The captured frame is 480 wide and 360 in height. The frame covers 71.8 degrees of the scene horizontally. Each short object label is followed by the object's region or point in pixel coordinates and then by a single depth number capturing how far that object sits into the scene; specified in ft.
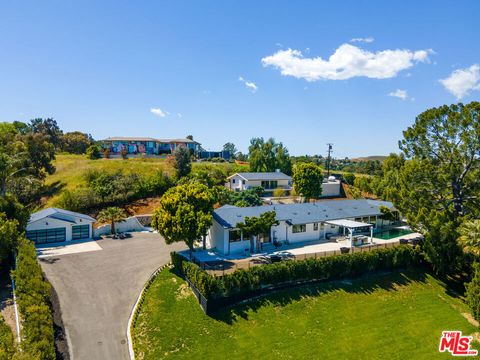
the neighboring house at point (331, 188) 236.43
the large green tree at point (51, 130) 296.30
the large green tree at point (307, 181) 197.77
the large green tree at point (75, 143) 323.98
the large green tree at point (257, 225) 109.70
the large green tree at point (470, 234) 94.89
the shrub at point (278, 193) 214.28
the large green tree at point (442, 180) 110.22
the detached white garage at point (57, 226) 129.80
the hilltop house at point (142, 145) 328.29
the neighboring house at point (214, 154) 350.43
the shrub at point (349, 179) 264.72
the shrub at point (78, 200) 159.43
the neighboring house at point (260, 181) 217.97
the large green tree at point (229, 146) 514.68
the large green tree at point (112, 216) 143.84
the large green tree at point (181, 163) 213.05
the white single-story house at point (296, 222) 119.14
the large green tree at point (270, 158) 261.44
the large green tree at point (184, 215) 101.40
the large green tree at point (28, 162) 176.55
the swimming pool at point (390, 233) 140.77
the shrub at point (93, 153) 258.98
